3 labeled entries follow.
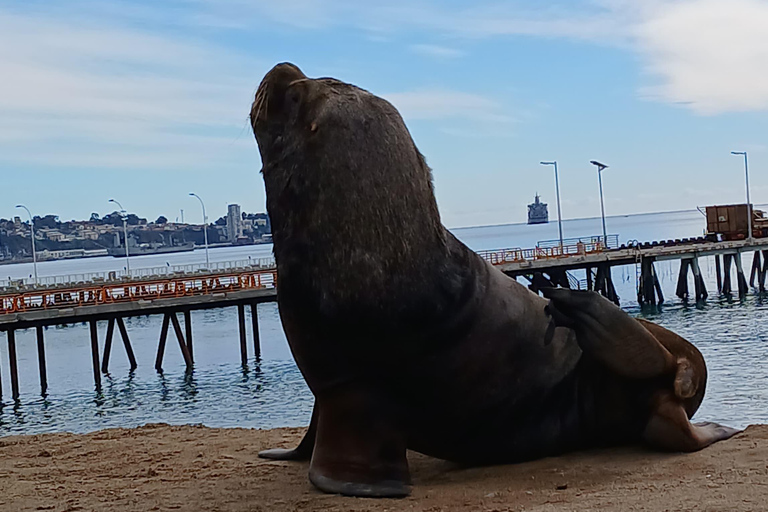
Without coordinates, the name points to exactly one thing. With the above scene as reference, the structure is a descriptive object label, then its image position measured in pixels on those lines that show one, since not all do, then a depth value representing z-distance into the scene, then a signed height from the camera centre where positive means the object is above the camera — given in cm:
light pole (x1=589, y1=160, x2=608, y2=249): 6006 +379
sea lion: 529 -53
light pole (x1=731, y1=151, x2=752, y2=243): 5100 -20
